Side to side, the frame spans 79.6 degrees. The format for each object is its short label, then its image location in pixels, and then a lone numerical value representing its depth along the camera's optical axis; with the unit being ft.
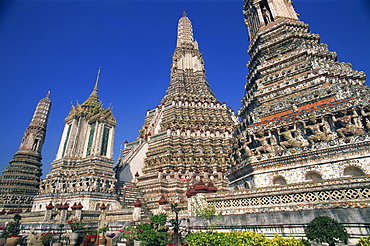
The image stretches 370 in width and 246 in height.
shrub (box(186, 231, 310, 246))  24.00
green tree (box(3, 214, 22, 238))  50.80
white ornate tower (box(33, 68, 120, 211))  81.05
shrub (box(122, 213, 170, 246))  35.29
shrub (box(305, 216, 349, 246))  20.81
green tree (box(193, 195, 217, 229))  35.86
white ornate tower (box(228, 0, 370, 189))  39.14
